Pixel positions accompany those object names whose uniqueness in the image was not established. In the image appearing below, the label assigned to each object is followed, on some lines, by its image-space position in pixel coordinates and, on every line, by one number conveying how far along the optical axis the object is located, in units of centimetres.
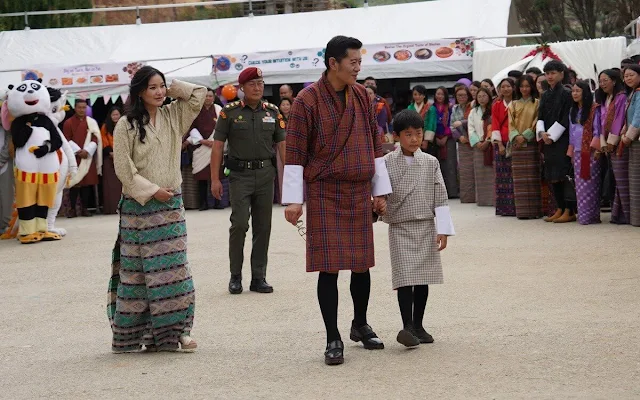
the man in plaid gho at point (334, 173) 673
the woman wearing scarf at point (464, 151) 1856
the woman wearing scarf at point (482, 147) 1711
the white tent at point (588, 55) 1844
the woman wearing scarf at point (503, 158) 1560
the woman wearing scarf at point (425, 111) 1916
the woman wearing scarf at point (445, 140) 1948
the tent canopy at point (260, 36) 2177
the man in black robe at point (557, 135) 1406
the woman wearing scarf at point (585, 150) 1351
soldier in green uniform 987
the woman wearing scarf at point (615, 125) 1313
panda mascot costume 1531
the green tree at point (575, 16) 4121
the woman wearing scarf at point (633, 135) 1273
